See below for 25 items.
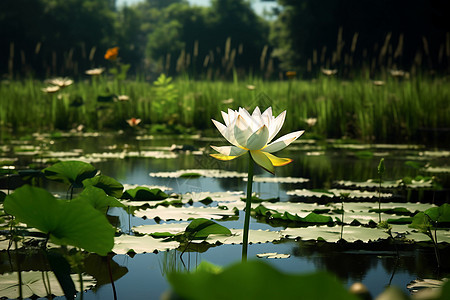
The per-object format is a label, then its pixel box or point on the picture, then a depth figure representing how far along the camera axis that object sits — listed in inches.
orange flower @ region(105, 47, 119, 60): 356.5
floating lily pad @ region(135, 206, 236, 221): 114.8
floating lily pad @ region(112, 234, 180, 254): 98.5
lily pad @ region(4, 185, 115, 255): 77.0
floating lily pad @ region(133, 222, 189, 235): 106.1
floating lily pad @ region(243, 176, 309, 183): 169.1
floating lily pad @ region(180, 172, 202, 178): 169.1
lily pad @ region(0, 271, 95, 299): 85.8
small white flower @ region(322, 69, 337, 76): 400.4
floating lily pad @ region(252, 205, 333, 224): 112.5
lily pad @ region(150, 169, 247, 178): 175.1
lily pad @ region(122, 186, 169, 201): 126.4
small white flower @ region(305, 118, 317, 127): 313.0
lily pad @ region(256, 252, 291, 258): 98.1
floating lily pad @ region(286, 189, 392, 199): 141.6
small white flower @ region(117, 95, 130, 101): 345.7
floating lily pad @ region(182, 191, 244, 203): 136.8
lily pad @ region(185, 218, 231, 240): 94.2
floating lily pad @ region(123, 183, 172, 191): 146.4
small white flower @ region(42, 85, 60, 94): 327.3
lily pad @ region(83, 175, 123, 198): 100.0
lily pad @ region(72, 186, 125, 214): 91.5
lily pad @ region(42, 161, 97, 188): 101.4
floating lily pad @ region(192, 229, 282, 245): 102.9
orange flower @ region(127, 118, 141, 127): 297.8
